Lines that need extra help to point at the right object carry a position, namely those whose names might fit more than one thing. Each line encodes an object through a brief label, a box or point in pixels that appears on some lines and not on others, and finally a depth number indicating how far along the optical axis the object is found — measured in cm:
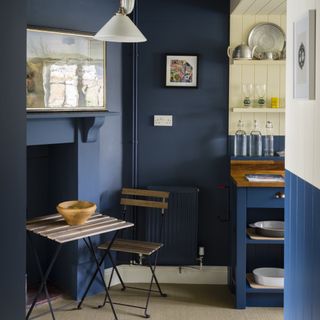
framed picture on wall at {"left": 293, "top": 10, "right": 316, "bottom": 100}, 251
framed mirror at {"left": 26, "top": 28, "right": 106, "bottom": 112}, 437
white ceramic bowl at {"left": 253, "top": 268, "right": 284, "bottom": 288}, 465
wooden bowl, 418
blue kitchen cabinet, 458
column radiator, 516
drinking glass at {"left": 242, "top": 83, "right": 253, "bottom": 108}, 521
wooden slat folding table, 399
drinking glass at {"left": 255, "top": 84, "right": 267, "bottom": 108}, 522
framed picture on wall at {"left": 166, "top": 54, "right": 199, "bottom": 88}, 522
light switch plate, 528
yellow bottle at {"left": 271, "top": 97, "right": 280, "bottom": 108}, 515
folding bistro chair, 464
